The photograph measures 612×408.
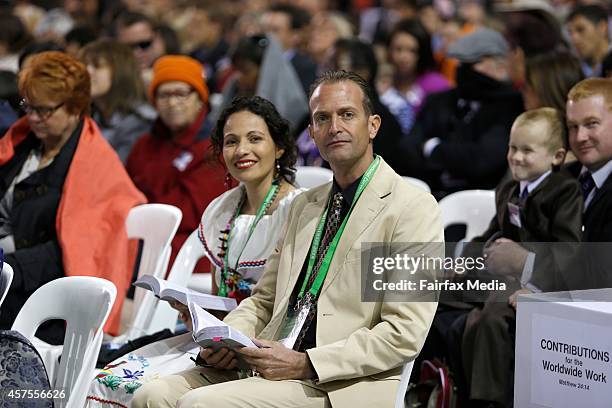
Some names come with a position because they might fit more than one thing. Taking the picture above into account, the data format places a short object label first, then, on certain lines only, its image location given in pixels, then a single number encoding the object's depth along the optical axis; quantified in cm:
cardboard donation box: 694
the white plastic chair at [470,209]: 1026
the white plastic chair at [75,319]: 775
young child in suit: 834
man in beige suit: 682
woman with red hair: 999
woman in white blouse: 844
